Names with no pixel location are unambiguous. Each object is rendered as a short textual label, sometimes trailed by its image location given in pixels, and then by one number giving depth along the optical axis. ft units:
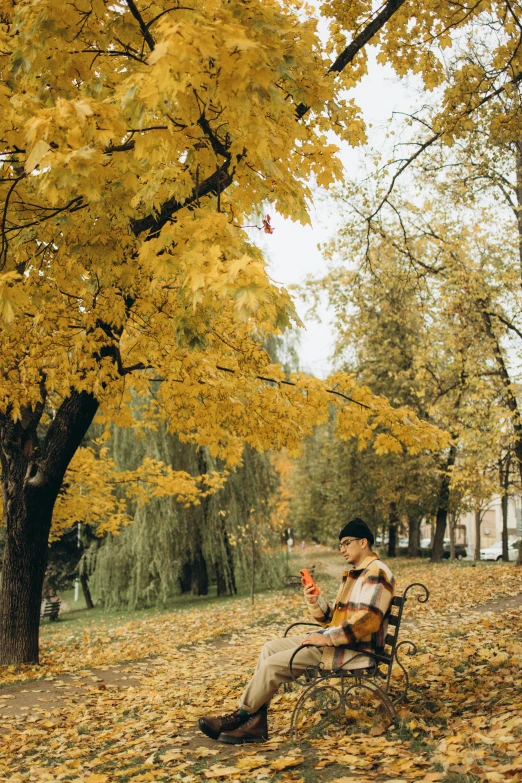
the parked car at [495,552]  114.62
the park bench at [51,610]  66.09
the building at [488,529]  209.34
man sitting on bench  13.52
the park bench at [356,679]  13.69
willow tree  52.70
